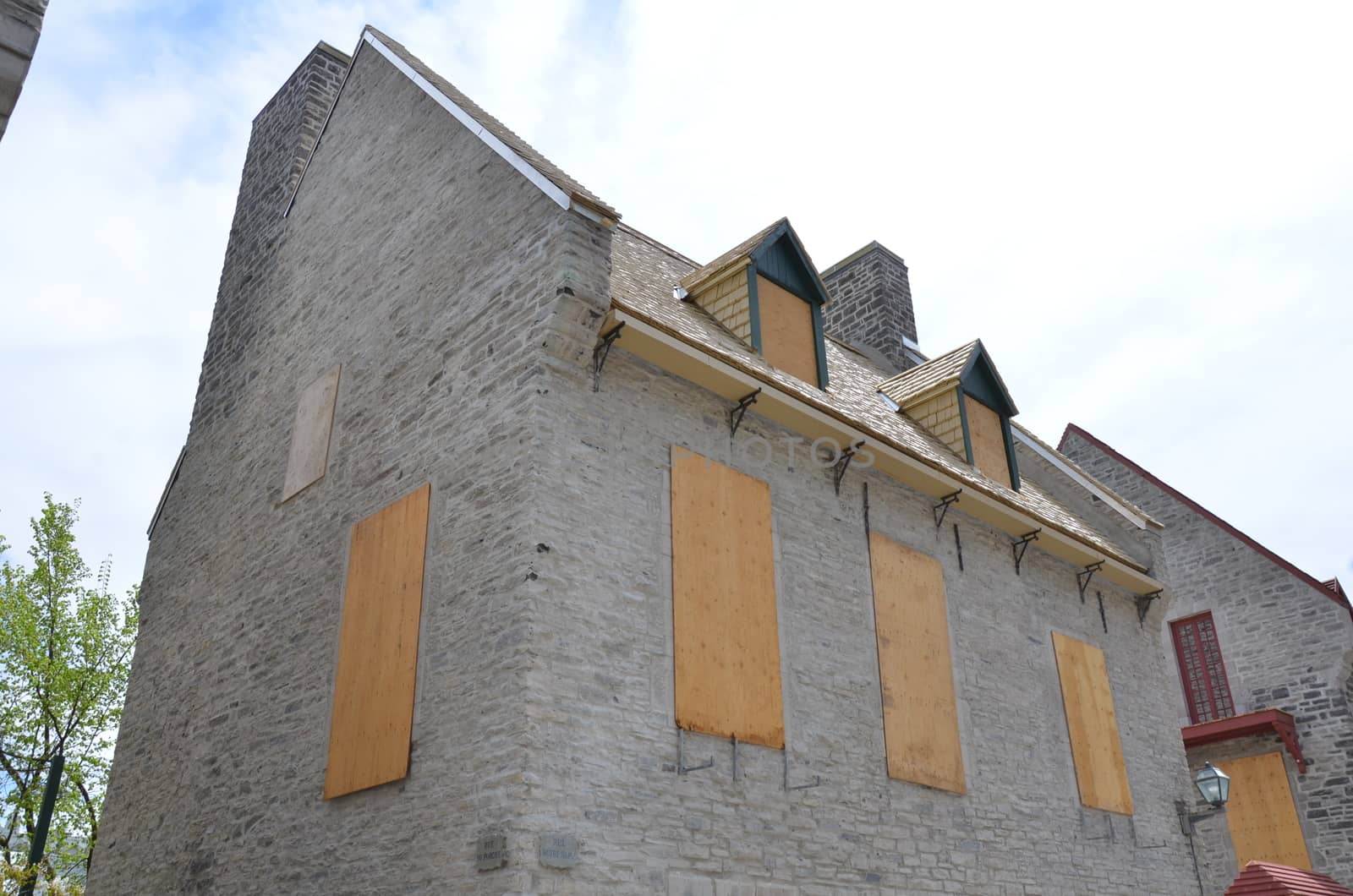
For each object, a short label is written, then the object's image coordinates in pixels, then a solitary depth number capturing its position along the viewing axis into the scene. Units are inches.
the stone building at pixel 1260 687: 690.2
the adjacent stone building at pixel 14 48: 163.8
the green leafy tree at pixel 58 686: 773.3
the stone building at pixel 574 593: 337.4
